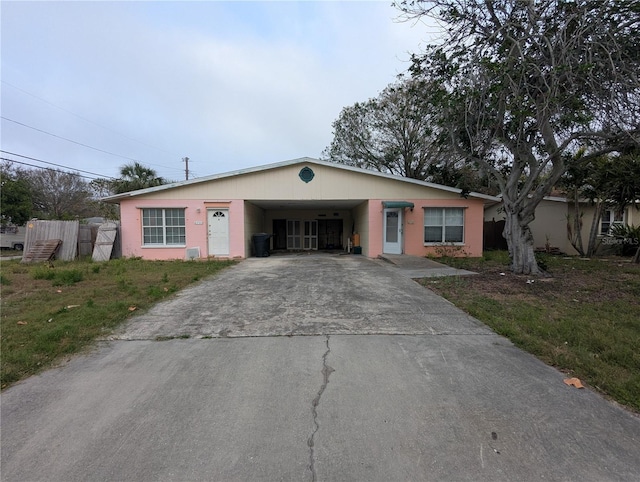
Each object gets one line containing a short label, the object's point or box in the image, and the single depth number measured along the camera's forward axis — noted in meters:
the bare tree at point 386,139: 20.98
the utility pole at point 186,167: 35.69
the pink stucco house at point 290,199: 14.90
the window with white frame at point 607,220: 17.44
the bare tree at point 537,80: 6.60
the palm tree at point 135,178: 21.88
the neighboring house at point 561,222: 17.27
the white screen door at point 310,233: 21.91
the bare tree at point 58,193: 31.44
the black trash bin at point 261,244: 16.16
